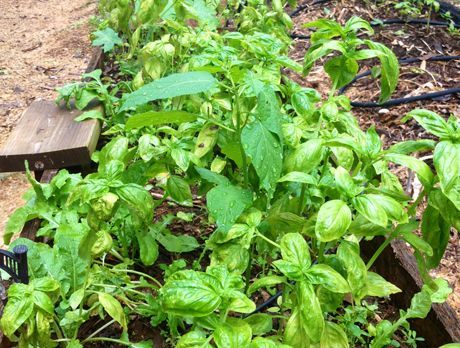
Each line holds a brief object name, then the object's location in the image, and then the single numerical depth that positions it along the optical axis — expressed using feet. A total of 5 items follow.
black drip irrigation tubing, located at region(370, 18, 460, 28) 15.19
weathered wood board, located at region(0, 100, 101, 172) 8.29
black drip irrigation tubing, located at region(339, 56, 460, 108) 11.76
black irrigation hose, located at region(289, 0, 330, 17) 17.39
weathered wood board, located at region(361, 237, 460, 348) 5.96
